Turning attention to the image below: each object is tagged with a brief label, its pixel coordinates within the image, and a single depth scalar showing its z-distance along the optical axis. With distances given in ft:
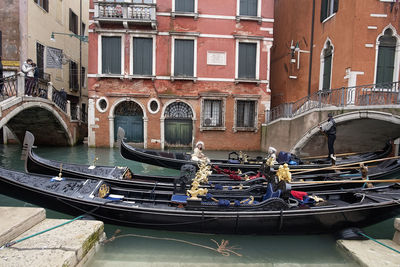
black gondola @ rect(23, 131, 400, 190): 12.17
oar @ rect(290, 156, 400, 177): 15.77
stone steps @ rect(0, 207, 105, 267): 6.58
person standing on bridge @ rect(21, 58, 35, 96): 23.50
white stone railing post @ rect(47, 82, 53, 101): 27.81
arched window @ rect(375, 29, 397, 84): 22.89
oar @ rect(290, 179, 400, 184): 11.62
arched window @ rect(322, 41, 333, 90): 26.37
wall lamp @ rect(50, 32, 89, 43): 28.99
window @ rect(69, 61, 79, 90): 40.52
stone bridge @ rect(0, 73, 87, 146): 22.25
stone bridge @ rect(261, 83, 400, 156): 19.22
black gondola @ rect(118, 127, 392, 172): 17.85
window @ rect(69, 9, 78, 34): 39.86
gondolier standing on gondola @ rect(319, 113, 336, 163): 20.34
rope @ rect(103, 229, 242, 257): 9.32
